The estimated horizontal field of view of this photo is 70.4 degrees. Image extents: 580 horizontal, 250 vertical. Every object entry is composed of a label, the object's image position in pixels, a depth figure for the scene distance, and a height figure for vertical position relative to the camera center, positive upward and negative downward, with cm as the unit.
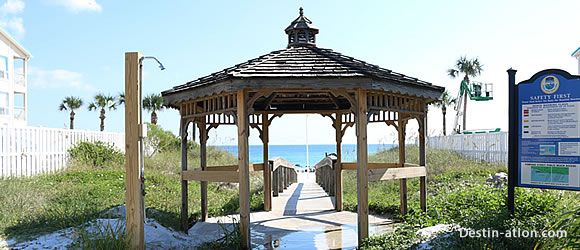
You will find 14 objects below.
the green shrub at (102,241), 526 -149
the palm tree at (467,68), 3325 +462
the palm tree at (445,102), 3473 +193
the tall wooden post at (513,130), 632 -9
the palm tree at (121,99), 3177 +212
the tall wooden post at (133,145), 536 -24
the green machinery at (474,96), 2203 +153
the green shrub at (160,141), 2130 -77
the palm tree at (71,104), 3447 +192
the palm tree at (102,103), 3372 +195
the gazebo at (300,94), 627 +55
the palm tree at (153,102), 3044 +180
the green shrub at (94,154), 1612 -111
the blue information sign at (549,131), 591 -10
